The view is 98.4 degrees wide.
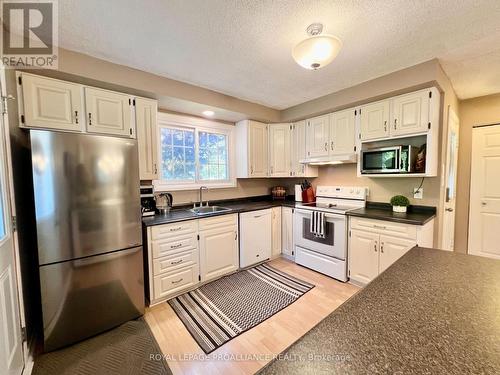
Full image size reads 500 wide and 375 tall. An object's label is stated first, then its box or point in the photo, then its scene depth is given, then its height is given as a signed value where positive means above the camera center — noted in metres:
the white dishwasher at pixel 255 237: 3.01 -0.86
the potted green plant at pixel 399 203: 2.51 -0.32
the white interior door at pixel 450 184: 2.60 -0.11
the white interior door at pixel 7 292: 1.23 -0.69
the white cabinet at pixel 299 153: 3.49 +0.40
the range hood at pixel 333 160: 2.84 +0.24
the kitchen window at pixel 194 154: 2.95 +0.36
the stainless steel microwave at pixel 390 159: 2.38 +0.20
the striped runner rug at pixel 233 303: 1.91 -1.34
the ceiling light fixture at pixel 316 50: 1.36 +0.83
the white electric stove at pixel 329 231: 2.69 -0.73
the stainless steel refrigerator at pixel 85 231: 1.61 -0.43
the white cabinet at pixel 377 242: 2.17 -0.71
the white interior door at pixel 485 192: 2.98 -0.24
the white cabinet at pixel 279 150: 3.64 +0.46
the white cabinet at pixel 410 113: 2.24 +0.68
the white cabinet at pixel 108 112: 2.02 +0.66
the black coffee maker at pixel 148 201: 2.49 -0.26
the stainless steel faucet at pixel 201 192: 3.14 -0.22
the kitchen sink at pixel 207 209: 2.94 -0.44
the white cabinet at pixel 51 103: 1.75 +0.65
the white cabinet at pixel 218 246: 2.63 -0.87
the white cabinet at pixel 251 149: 3.45 +0.47
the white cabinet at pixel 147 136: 2.33 +0.47
